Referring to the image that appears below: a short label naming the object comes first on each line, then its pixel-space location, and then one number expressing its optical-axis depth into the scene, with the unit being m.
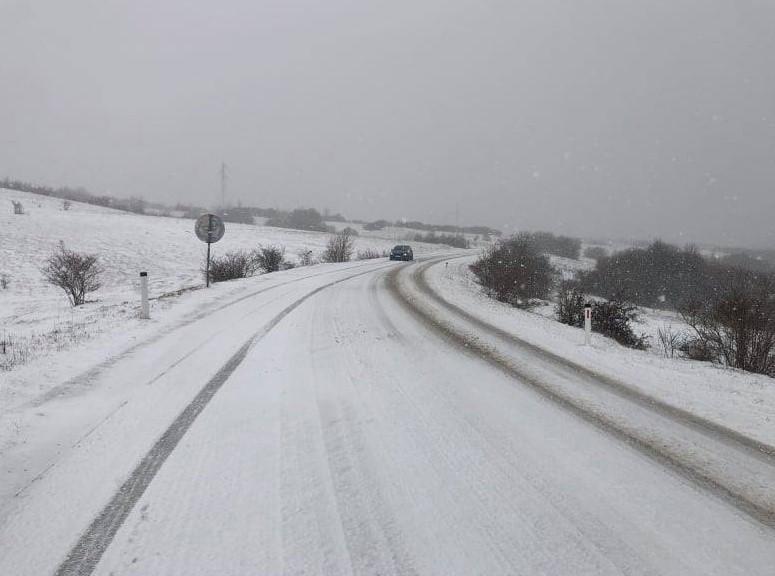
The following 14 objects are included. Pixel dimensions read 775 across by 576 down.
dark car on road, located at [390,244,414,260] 35.97
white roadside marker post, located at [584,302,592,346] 8.74
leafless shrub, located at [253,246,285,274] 23.05
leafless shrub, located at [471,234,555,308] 17.98
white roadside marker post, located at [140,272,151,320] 9.09
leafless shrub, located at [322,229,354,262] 32.62
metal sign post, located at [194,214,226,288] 14.08
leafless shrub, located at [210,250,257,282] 18.77
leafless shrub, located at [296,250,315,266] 27.21
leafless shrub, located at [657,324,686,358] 11.86
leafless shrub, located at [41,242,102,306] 15.38
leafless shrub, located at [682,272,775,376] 9.23
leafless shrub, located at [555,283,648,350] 12.59
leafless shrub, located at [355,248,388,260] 38.77
